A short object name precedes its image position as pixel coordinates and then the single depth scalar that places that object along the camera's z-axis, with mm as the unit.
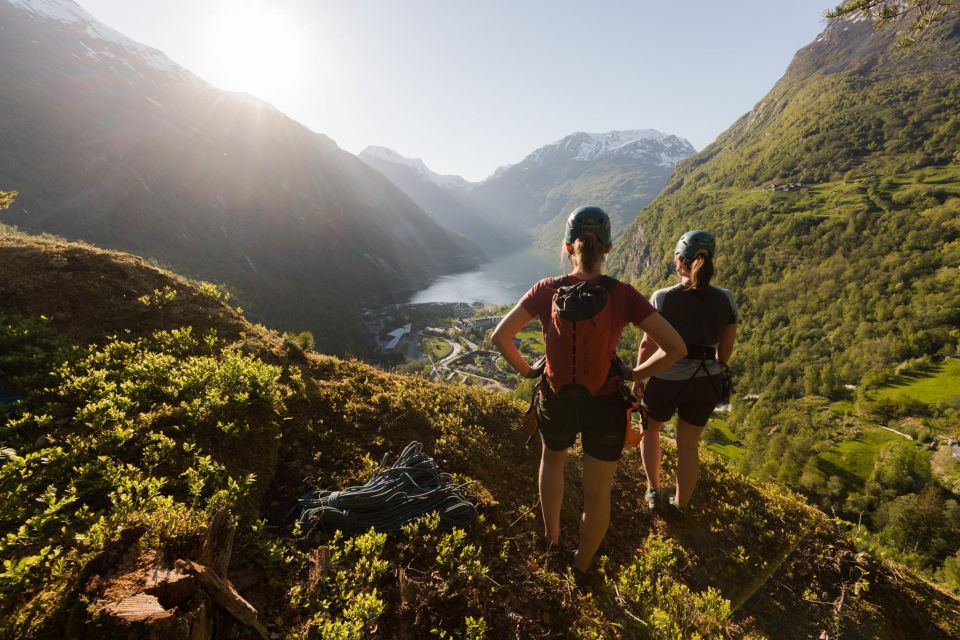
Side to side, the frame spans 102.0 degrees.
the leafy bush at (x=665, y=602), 3398
